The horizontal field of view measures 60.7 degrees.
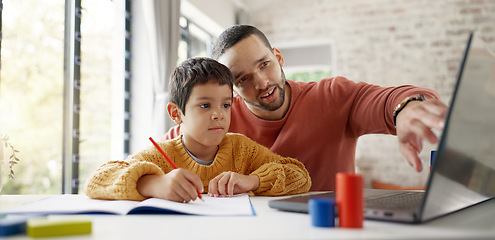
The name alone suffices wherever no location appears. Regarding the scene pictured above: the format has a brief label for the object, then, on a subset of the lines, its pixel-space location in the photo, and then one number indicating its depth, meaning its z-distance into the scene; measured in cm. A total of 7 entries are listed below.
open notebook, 76
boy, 101
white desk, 55
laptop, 59
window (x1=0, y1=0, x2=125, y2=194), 286
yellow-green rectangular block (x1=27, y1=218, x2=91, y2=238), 56
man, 157
